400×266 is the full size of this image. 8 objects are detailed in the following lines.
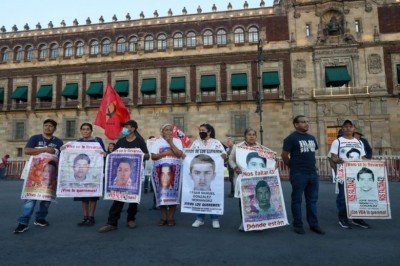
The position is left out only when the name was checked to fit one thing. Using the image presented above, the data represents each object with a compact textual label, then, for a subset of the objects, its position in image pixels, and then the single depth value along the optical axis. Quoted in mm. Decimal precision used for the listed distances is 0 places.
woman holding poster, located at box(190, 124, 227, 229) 5781
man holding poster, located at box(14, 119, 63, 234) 5398
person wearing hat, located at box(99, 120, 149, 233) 5559
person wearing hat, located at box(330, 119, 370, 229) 6094
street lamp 16828
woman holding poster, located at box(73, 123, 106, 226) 5922
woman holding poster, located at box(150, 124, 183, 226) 5812
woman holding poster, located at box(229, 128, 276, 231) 5582
